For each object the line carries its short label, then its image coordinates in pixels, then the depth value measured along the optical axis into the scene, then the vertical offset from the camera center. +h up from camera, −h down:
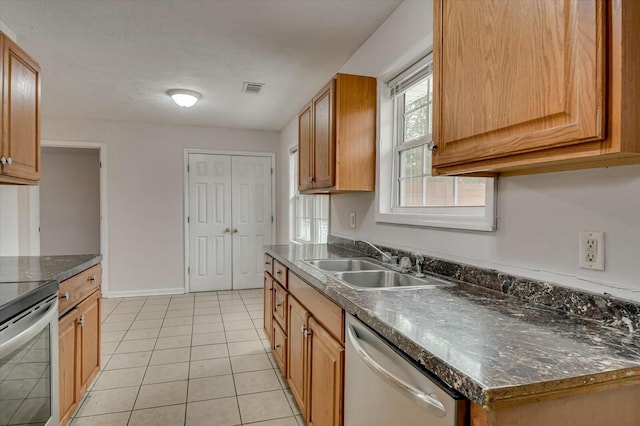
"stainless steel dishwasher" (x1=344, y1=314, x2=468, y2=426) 0.79 -0.48
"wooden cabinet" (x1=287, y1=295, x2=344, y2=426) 1.44 -0.77
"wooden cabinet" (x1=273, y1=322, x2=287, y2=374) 2.40 -0.99
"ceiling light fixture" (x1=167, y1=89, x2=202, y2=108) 3.59 +1.17
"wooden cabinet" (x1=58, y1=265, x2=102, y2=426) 1.85 -0.77
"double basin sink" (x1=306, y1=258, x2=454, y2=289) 1.75 -0.36
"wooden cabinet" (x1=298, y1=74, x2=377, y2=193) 2.41 +0.54
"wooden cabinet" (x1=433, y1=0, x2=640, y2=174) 0.79 +0.34
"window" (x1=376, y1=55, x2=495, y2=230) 1.78 +0.23
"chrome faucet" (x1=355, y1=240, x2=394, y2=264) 2.14 -0.28
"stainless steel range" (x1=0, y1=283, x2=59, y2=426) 1.25 -0.58
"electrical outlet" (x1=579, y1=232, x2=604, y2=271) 1.07 -0.12
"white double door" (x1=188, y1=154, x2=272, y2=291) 5.17 -0.15
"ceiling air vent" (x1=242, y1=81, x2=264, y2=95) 3.47 +1.24
